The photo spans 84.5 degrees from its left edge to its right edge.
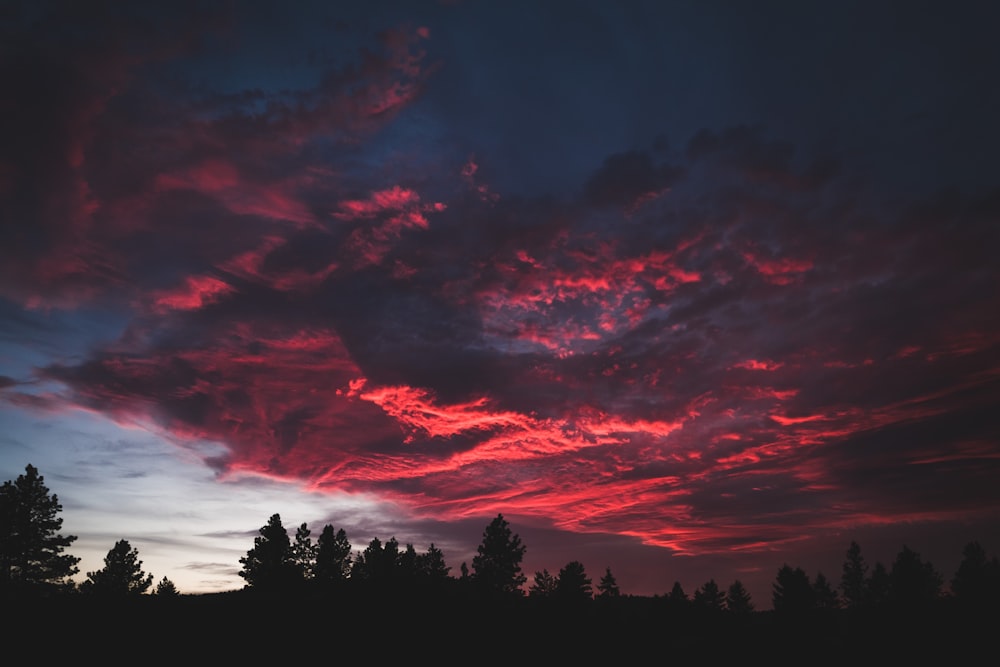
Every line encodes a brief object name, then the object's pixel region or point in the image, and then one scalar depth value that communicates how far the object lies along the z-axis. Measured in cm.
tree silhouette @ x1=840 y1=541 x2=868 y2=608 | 11650
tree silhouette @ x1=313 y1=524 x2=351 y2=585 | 8219
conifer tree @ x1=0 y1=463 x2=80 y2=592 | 4894
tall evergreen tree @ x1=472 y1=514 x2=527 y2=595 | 7850
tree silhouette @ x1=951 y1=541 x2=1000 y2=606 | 8904
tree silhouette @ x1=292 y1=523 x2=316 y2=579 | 7871
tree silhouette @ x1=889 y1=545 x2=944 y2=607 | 9919
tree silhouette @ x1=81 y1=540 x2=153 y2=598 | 6419
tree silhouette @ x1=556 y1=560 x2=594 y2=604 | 7938
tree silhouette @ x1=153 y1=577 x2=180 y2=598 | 7705
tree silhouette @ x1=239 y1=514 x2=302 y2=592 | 6719
